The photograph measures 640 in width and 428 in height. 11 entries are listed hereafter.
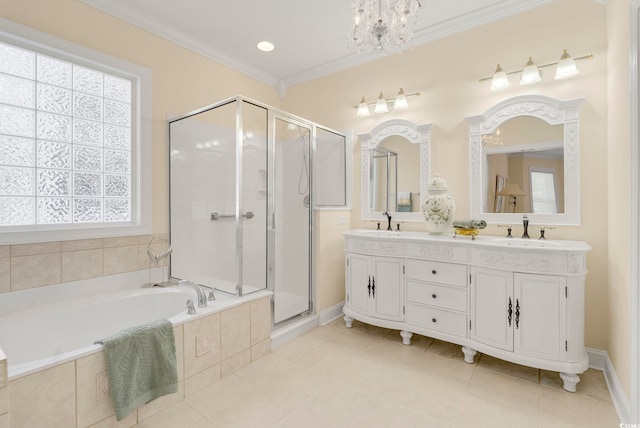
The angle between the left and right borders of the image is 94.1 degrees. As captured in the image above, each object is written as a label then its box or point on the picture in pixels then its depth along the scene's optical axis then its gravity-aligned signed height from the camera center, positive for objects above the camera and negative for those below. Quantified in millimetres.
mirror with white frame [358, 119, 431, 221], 2963 +471
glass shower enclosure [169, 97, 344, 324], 2441 +118
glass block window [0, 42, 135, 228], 2072 +562
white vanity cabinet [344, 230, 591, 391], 1896 -597
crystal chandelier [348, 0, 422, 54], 1697 +1109
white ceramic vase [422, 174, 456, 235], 2592 +42
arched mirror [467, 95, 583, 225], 2264 +433
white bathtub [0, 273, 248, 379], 1821 -680
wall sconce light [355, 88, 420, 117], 3006 +1161
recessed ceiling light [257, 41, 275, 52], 3125 +1796
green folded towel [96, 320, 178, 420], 1521 -818
